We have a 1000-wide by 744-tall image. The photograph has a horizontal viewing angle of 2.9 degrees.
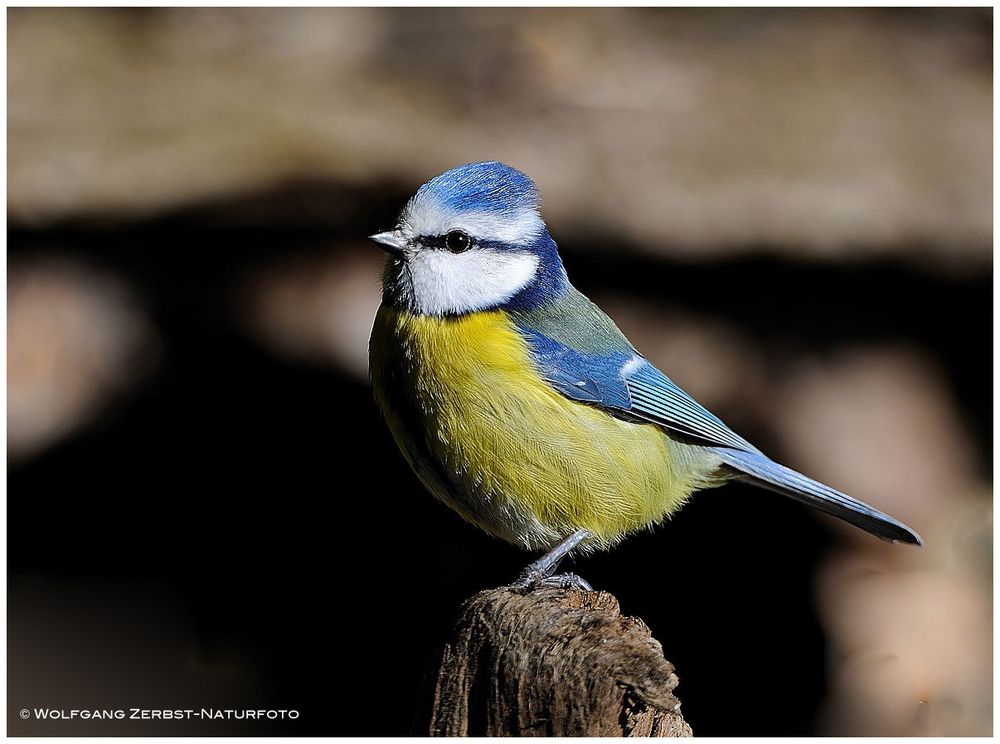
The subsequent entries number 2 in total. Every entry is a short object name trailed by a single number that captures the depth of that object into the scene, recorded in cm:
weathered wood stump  316
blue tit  319
